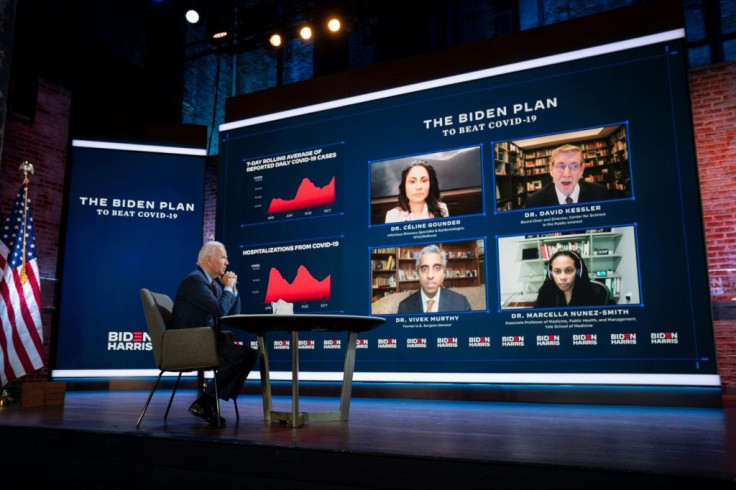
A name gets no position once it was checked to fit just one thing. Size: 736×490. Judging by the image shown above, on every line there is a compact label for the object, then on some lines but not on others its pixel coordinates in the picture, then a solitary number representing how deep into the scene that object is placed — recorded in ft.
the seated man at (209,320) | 11.89
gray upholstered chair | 11.95
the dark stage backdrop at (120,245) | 24.90
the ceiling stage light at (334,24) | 28.99
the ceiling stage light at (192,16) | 29.53
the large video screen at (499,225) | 17.29
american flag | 17.34
